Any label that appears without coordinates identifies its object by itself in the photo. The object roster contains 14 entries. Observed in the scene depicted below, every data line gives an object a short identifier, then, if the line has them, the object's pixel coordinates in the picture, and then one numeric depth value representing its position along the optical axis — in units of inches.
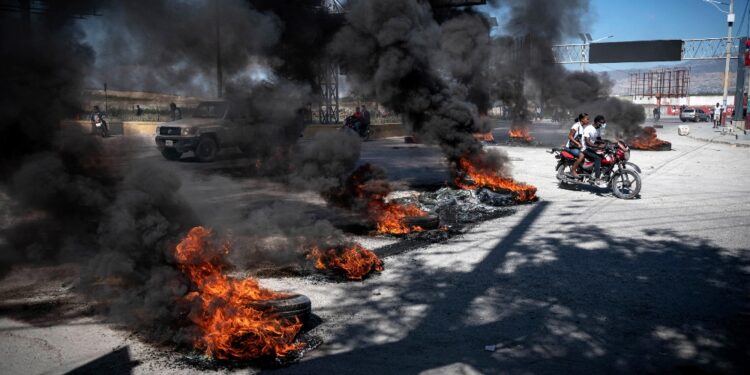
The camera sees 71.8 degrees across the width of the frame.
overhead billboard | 1594.5
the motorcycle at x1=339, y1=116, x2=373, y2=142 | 906.7
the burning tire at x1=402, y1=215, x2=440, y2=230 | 311.6
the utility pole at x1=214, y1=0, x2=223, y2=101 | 242.8
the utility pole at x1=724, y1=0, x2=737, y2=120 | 1291.8
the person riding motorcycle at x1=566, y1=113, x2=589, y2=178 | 439.2
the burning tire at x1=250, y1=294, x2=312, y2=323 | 167.0
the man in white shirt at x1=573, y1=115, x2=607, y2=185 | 429.4
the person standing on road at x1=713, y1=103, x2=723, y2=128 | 1444.9
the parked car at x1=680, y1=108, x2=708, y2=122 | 1964.8
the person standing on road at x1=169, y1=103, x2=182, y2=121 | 397.9
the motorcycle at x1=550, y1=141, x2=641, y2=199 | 416.2
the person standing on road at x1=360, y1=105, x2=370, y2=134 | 939.4
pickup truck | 384.8
